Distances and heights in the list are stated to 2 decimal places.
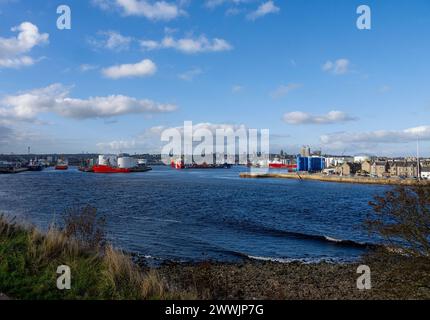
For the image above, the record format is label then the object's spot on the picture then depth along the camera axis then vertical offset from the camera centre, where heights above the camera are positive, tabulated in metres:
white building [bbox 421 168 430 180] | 109.66 -3.63
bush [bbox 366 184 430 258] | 11.47 -1.89
